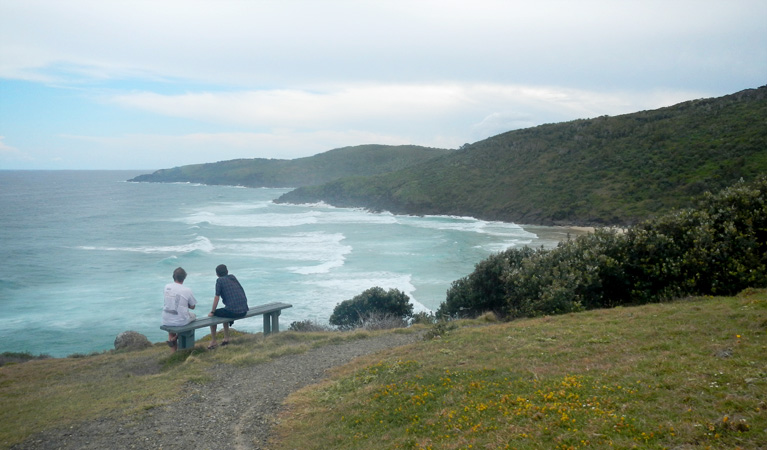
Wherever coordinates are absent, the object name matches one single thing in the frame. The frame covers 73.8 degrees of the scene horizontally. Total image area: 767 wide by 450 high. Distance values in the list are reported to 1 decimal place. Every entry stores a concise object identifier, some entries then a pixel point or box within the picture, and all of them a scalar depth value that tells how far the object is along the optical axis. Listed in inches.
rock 553.1
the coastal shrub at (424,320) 546.9
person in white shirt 391.9
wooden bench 395.5
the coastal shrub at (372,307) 688.4
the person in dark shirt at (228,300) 415.8
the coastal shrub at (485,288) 560.1
